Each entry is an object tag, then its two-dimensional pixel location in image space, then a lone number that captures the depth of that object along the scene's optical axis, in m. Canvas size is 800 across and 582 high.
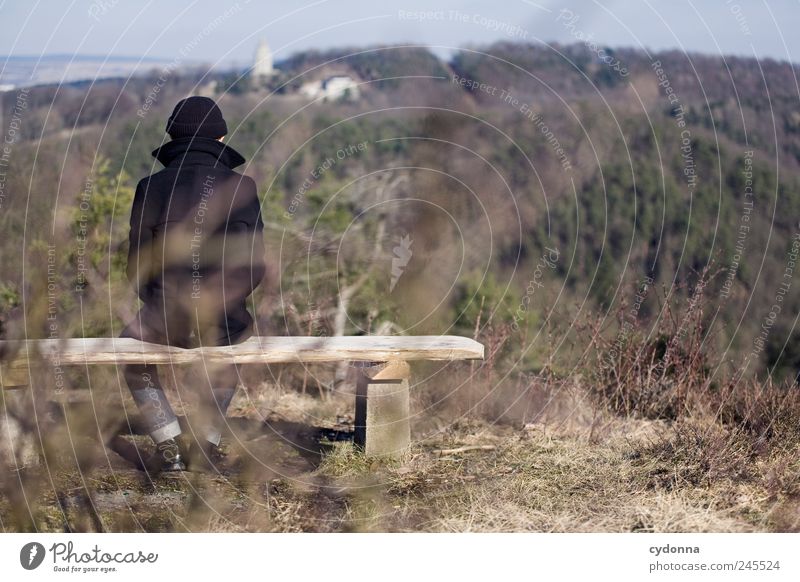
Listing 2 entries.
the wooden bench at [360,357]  4.21
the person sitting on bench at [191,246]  4.27
